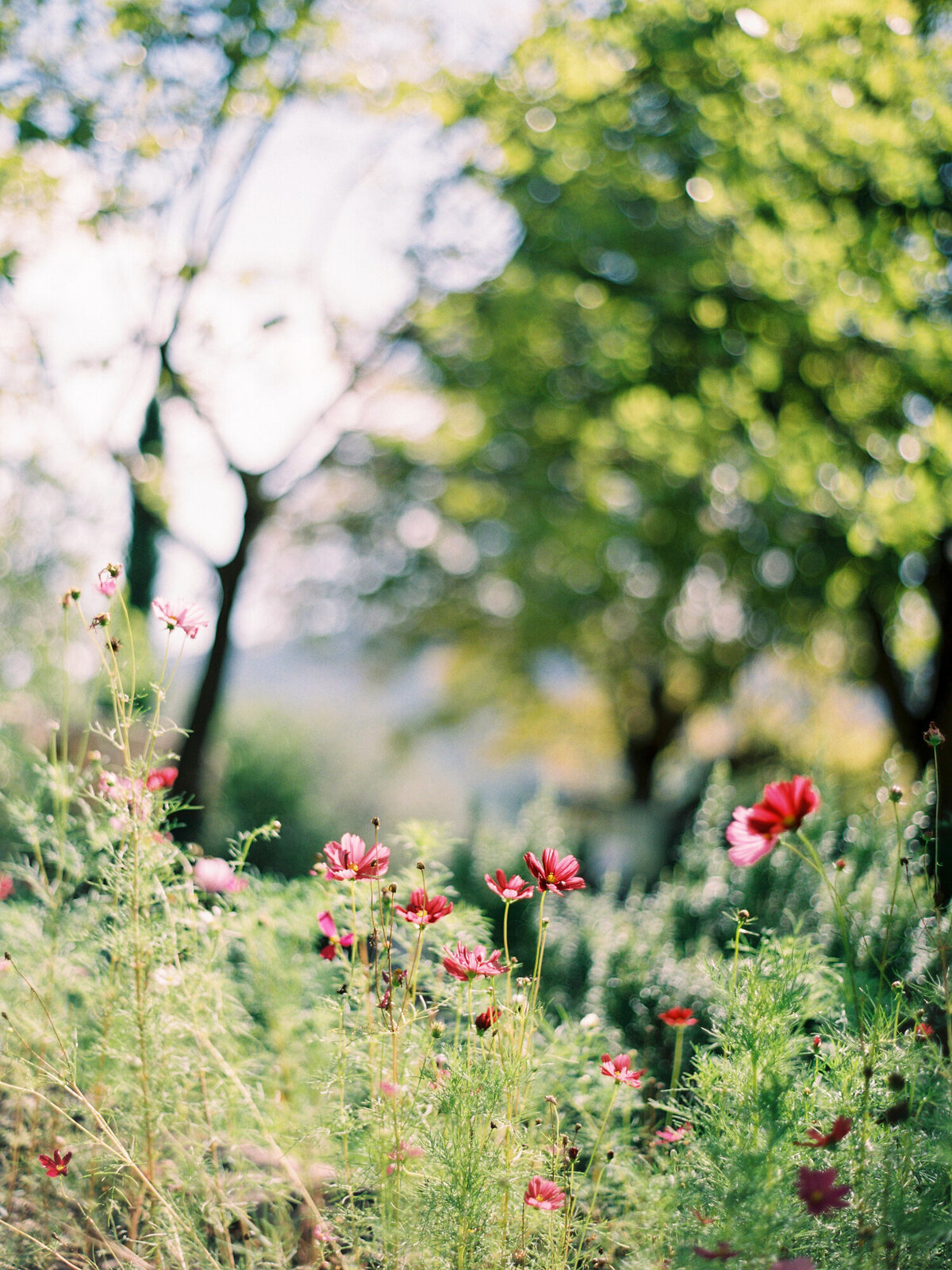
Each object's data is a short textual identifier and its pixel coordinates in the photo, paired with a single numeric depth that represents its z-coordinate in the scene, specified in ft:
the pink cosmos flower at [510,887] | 4.76
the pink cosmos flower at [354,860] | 4.65
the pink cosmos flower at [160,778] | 5.39
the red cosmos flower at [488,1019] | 4.54
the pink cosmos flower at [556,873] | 4.72
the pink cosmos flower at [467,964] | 4.50
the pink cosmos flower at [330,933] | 5.16
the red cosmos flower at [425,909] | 4.63
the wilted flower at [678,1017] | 5.42
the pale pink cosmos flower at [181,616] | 4.87
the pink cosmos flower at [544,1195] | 4.40
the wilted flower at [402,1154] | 4.46
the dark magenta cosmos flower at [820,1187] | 3.61
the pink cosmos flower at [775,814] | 3.89
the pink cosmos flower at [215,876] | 4.96
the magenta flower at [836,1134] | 3.92
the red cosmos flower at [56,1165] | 4.92
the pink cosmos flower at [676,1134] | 4.69
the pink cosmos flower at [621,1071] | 4.84
